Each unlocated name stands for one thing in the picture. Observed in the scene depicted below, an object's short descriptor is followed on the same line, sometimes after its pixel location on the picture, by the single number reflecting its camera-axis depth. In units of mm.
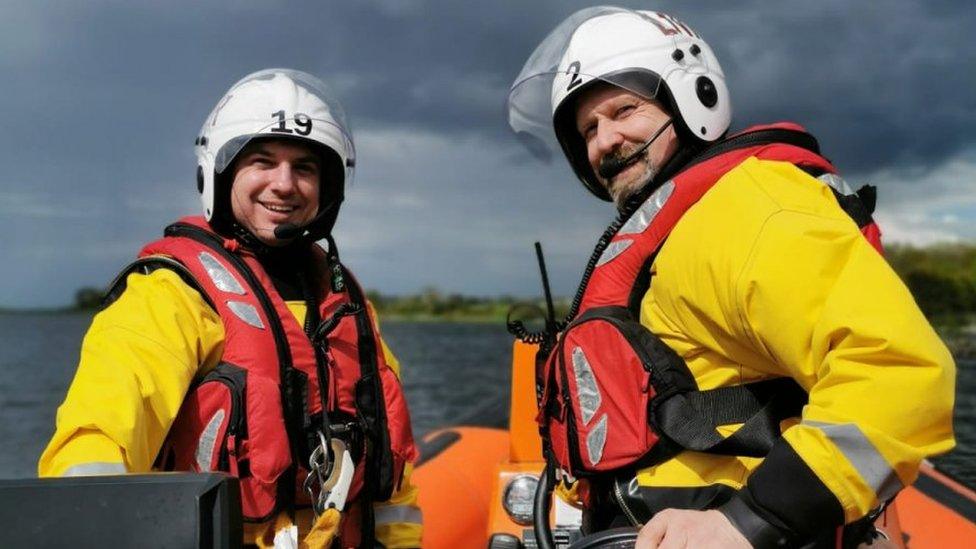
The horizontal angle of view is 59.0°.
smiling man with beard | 1405
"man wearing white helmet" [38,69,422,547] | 1978
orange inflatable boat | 3336
